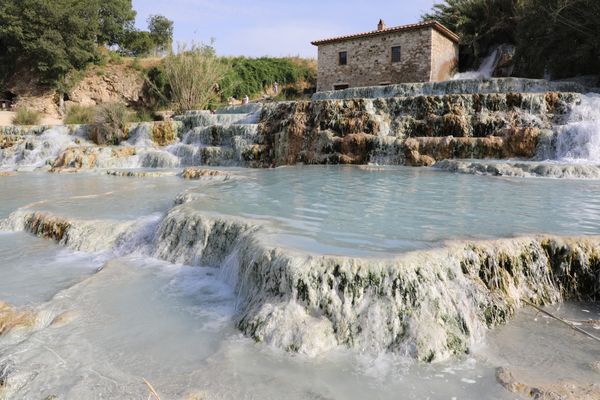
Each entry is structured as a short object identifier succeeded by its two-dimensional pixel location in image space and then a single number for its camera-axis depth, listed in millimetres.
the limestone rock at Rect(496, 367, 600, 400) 2320
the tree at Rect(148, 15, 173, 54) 31688
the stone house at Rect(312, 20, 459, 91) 19422
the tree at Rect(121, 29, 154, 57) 29984
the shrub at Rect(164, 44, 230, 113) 20922
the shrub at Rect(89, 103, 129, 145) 16484
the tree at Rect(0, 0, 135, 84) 23281
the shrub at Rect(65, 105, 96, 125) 20984
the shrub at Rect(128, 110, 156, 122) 19981
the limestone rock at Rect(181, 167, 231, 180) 9836
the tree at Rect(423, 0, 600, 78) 14625
